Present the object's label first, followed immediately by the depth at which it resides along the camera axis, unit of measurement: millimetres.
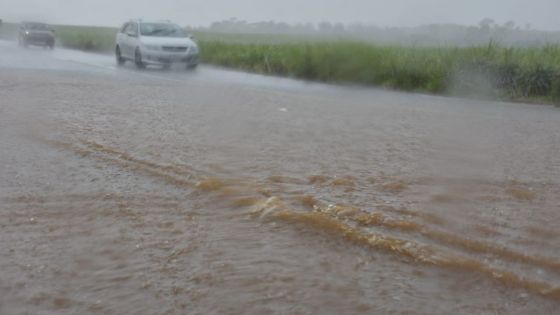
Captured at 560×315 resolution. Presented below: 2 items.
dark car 42031
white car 23609
